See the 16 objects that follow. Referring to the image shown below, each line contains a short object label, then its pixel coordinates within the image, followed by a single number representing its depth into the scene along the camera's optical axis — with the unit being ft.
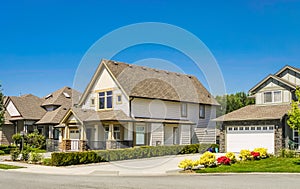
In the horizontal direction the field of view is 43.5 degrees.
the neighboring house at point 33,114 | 147.81
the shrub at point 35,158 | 87.25
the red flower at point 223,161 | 73.67
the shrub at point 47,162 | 83.19
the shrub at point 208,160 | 70.95
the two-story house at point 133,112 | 114.93
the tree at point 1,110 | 122.83
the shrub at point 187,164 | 67.77
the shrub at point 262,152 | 84.05
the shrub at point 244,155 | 81.10
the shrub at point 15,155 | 93.61
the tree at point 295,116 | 70.82
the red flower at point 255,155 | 82.27
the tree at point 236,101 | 220.60
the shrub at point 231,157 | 76.33
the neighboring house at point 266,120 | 99.45
